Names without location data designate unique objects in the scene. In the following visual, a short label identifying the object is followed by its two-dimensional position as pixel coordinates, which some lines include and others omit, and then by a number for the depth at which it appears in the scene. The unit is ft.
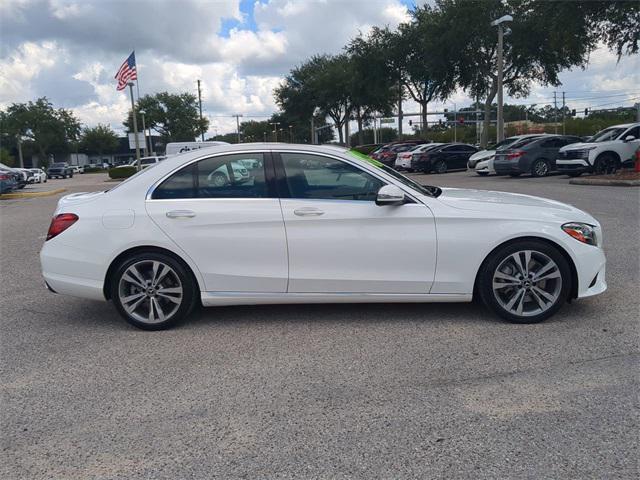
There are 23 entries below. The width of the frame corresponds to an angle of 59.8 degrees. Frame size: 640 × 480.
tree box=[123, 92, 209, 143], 274.36
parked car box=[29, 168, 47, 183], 131.38
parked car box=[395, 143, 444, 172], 94.22
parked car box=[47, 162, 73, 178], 183.42
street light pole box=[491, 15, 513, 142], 89.35
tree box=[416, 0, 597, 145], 100.63
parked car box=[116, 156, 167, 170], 121.23
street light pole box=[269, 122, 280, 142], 272.97
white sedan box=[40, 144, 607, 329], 15.14
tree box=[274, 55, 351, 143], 157.48
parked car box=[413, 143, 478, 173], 93.20
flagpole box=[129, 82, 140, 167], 100.22
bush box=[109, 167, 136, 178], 133.90
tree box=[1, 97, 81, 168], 247.29
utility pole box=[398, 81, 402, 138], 147.19
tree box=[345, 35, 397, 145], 131.95
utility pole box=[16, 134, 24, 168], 239.44
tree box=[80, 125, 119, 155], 306.96
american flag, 92.22
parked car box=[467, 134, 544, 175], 75.00
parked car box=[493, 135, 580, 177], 67.21
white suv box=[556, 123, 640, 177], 59.00
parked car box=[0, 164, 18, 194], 72.69
